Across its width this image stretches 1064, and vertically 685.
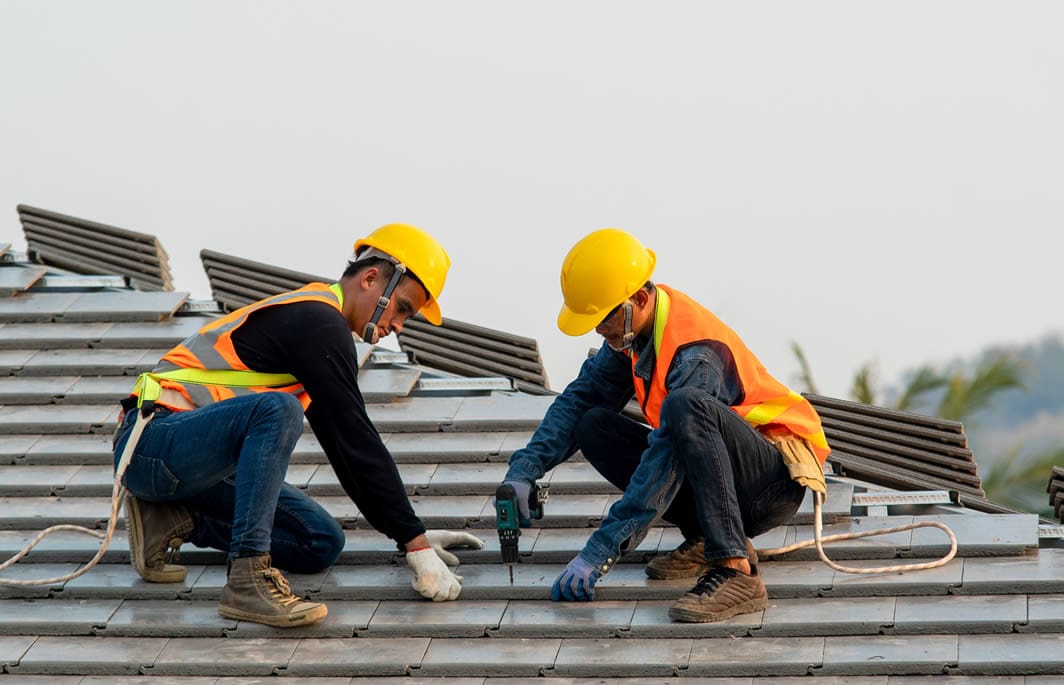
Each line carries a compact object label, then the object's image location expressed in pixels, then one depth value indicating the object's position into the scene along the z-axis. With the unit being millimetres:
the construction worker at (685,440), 11062
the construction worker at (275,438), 11297
